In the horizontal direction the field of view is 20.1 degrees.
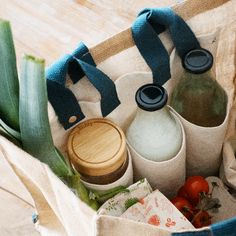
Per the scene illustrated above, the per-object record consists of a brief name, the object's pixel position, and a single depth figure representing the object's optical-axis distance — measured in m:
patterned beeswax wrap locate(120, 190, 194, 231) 0.97
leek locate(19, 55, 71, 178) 0.85
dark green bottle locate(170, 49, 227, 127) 1.00
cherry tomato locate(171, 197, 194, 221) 1.04
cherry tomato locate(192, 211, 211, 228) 1.02
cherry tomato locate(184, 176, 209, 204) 1.05
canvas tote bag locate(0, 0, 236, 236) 0.93
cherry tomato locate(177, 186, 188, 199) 1.07
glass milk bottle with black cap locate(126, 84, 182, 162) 0.96
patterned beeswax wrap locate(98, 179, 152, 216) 0.98
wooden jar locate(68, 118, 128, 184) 0.96
